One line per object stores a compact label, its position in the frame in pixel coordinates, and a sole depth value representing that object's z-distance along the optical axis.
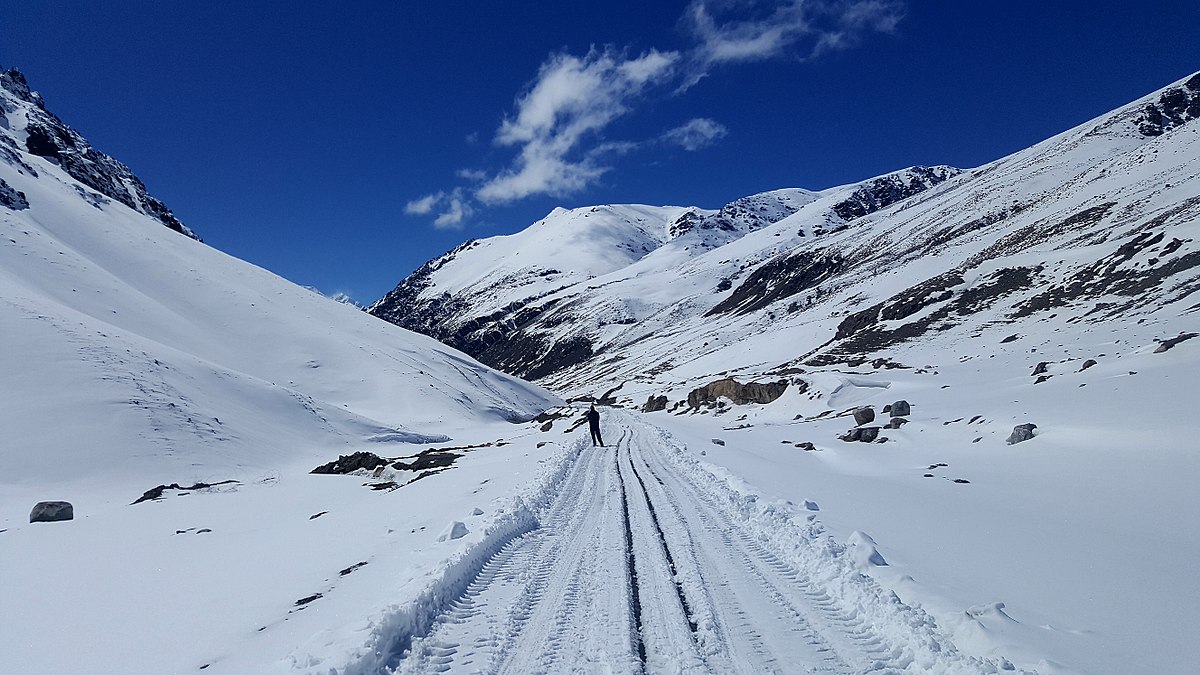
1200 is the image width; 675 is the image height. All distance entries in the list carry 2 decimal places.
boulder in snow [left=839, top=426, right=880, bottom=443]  19.52
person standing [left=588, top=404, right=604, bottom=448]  24.85
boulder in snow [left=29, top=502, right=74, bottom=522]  14.00
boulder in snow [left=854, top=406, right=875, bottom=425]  23.06
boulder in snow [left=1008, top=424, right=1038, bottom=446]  14.27
